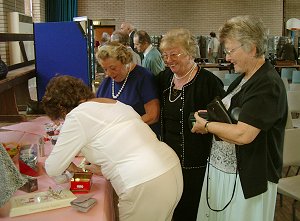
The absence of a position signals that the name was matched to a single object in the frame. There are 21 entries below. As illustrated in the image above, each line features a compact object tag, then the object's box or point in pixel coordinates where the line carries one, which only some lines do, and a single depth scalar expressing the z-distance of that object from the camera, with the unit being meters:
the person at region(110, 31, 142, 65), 5.54
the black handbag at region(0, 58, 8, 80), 2.90
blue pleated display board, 4.16
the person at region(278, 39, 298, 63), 12.82
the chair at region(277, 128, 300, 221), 2.91
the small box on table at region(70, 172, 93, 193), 1.93
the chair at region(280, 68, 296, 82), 8.55
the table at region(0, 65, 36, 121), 3.15
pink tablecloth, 1.65
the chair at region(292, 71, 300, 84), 7.30
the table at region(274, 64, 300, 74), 12.11
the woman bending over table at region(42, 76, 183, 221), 1.77
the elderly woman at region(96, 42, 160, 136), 2.70
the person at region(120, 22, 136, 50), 7.15
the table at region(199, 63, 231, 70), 11.84
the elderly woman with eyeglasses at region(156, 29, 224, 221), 2.51
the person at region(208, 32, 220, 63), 13.41
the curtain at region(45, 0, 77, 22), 11.72
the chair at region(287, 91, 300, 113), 4.89
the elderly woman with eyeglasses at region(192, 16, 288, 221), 1.72
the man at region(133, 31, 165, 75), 4.89
